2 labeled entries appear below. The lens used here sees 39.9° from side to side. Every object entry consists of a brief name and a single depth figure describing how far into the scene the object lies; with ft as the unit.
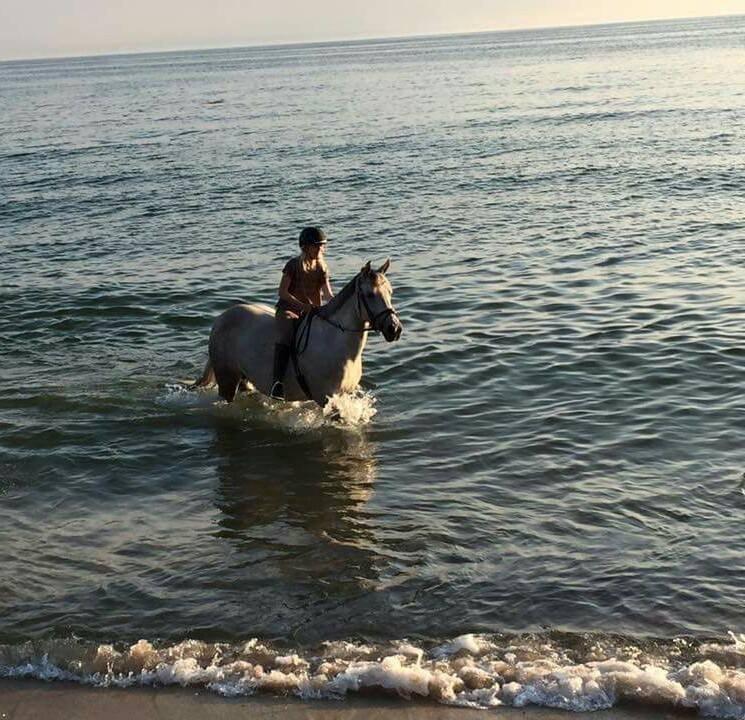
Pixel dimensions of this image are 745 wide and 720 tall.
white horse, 36.19
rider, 39.24
